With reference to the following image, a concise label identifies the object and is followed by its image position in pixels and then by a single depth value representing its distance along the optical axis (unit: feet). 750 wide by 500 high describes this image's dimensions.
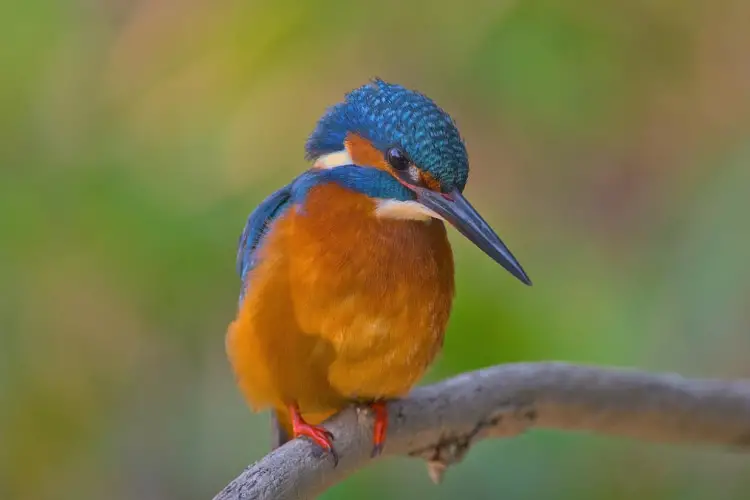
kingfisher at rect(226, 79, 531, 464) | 9.09
